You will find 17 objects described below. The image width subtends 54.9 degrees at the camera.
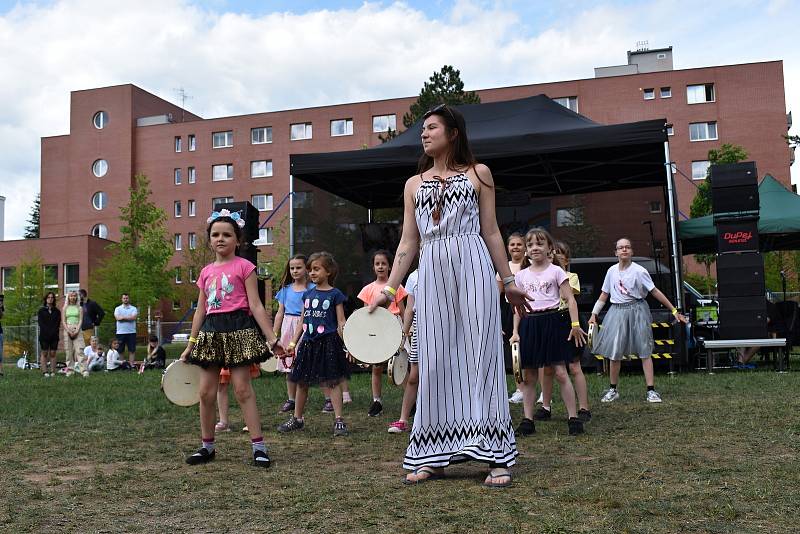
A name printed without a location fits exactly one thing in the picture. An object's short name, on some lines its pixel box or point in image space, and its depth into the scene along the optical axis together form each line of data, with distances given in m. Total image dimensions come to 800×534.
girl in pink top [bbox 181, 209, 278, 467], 5.29
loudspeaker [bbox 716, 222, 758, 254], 12.77
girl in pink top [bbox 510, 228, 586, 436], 6.48
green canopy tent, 15.18
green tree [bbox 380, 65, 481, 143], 30.36
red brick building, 47.28
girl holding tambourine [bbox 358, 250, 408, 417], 7.87
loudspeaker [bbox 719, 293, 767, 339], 12.53
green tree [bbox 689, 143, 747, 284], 29.31
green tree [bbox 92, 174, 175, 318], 35.41
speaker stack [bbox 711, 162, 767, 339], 12.55
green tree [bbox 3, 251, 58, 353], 36.38
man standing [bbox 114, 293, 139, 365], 18.56
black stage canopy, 13.01
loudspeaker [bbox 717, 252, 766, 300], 12.53
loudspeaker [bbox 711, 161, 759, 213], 12.91
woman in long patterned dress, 4.44
